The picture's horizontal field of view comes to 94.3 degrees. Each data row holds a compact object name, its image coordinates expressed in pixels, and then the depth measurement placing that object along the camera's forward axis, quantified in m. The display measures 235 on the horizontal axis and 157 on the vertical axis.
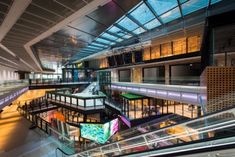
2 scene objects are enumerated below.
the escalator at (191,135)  1.69
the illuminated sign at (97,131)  7.68
